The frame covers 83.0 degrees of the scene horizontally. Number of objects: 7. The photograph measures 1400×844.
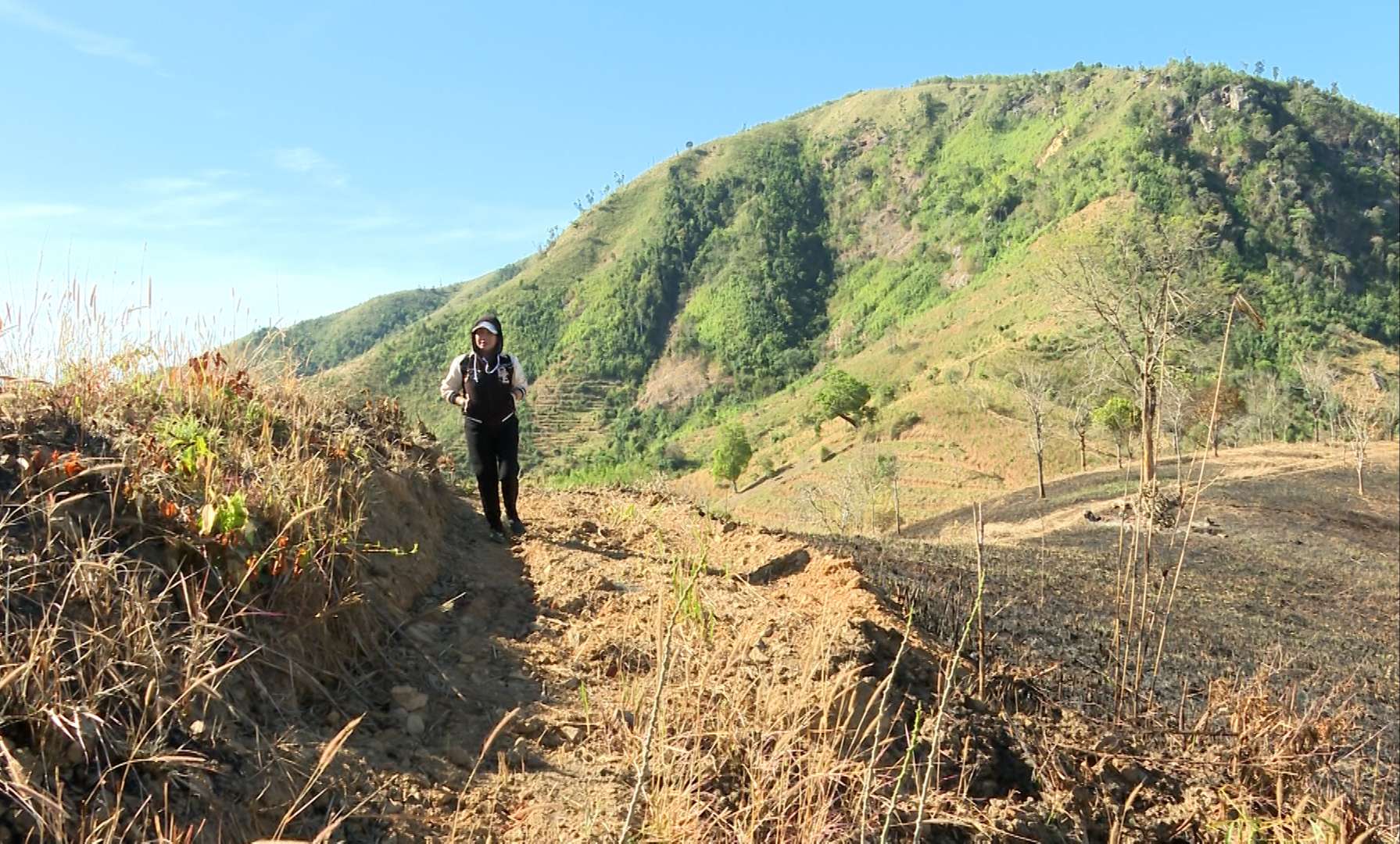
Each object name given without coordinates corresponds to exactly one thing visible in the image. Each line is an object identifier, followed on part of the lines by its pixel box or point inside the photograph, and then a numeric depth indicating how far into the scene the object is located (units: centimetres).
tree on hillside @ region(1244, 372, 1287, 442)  4516
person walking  515
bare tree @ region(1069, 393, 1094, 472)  3425
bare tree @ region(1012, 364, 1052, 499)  2770
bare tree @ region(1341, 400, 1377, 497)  2203
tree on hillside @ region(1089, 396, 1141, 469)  3450
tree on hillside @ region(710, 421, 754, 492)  5650
